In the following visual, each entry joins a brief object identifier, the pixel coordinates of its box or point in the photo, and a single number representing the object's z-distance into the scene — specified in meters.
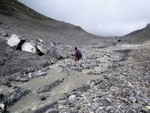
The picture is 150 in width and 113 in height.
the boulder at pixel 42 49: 11.26
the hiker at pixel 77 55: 9.89
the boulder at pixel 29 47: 11.01
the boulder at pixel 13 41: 11.14
